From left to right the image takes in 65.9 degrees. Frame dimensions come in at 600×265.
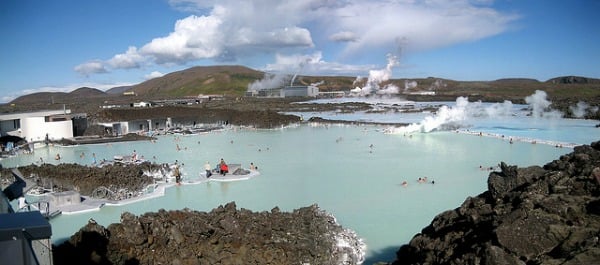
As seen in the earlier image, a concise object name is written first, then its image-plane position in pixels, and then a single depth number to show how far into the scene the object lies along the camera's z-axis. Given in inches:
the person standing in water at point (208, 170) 663.4
